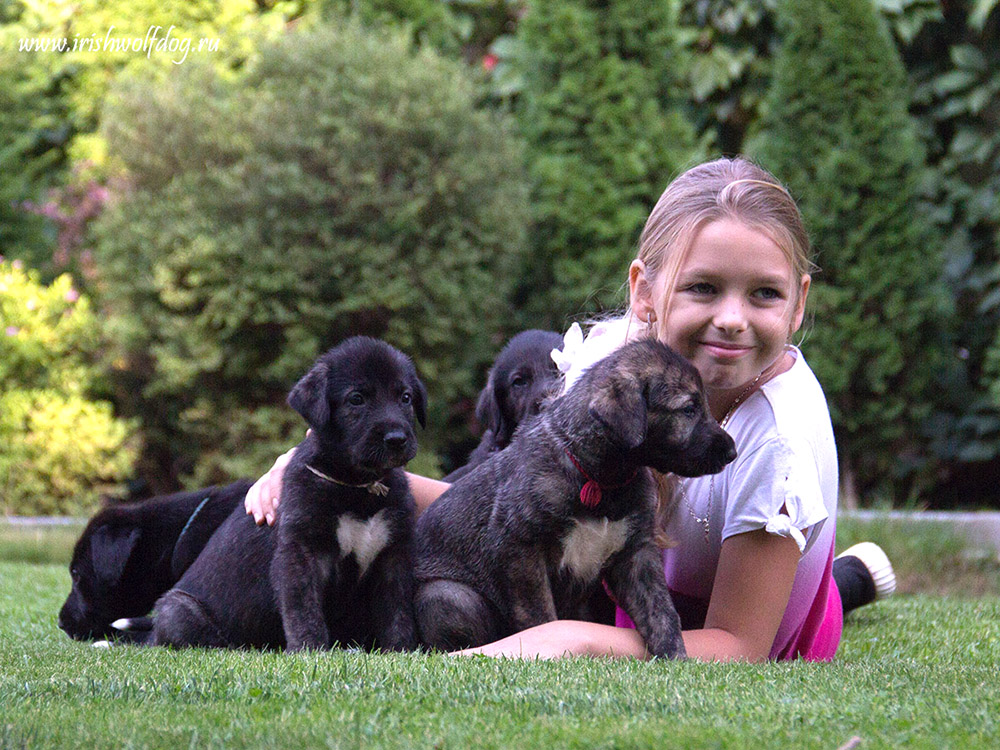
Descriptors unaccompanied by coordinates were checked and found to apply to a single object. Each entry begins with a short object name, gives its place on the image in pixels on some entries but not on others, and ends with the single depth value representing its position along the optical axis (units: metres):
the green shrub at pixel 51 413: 8.65
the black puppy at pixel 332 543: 3.87
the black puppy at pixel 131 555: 4.55
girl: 3.63
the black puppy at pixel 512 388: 5.05
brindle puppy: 3.51
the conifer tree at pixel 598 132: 8.77
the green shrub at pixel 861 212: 8.38
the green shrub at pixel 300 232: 8.24
